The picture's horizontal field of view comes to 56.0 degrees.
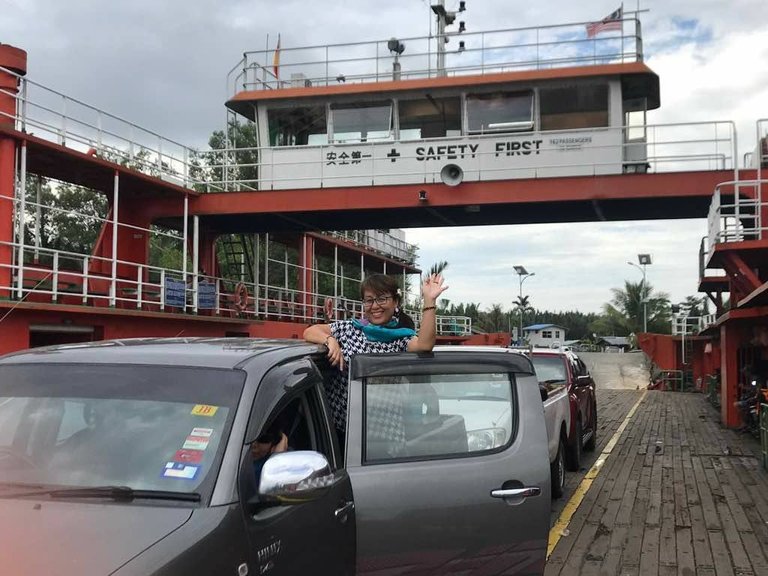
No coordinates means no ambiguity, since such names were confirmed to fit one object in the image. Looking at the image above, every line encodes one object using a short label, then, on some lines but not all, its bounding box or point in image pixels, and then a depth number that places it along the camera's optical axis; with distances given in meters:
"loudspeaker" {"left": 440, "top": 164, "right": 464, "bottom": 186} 15.83
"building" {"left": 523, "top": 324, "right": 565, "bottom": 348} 74.42
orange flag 18.61
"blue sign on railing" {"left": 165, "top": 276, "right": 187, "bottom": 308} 14.94
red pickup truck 9.65
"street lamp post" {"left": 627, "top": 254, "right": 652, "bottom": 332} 50.42
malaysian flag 17.08
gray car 2.16
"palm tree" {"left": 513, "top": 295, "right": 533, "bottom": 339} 79.88
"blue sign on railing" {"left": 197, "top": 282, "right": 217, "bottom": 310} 16.25
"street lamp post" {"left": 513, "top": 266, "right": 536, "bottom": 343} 54.75
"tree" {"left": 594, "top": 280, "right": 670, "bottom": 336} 60.02
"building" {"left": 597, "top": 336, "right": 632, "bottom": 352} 72.19
